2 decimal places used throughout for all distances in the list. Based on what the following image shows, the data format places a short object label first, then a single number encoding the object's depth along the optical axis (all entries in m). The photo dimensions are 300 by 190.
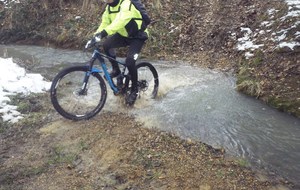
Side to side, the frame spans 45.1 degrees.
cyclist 6.15
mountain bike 6.21
